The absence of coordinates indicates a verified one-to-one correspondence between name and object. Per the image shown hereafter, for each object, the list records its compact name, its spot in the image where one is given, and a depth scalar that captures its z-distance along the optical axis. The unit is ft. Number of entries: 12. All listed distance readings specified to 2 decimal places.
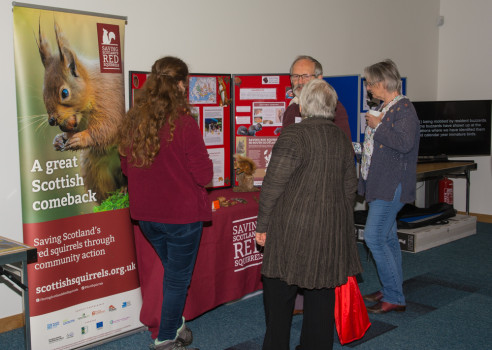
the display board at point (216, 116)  11.66
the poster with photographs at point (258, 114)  12.44
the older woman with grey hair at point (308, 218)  7.08
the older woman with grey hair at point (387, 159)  9.87
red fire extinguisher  19.30
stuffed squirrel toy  11.58
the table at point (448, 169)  16.02
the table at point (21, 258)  7.28
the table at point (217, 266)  9.61
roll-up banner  8.33
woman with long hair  7.81
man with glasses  10.39
